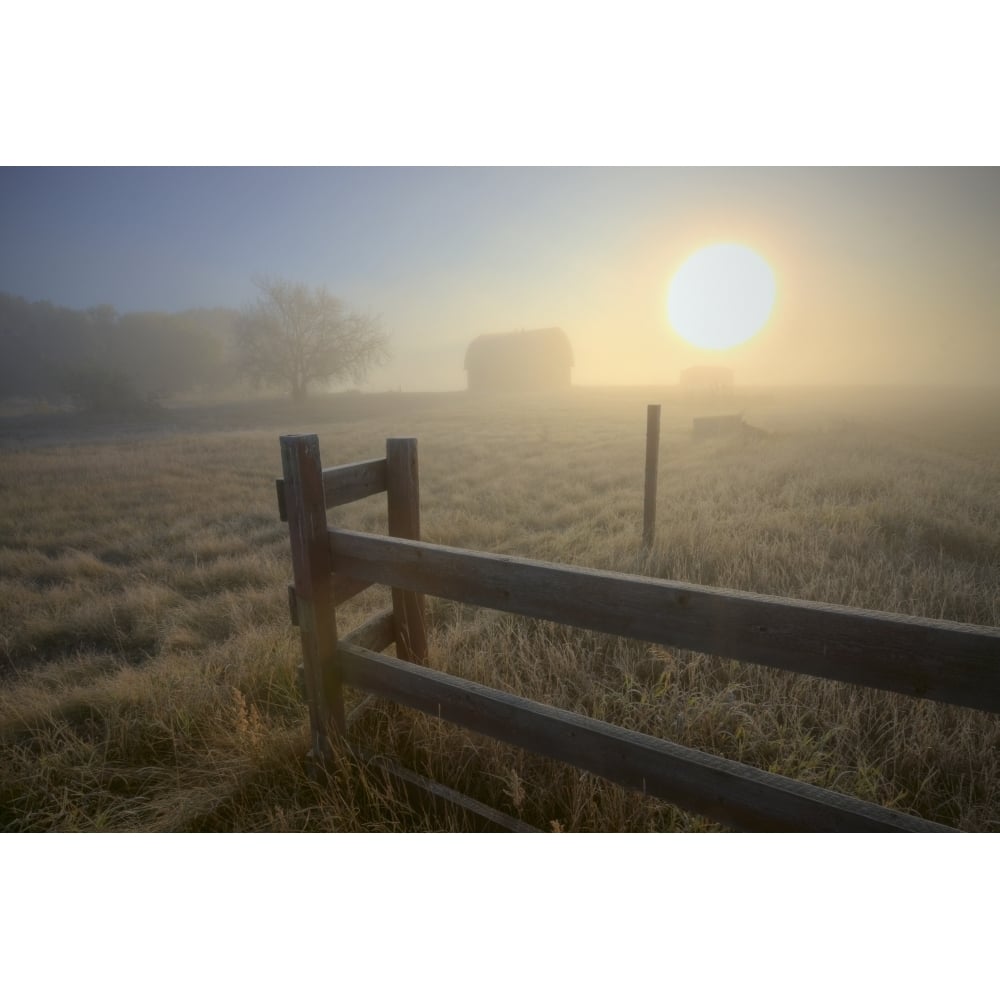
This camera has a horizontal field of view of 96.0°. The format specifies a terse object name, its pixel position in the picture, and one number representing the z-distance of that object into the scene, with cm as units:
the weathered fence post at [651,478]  526
